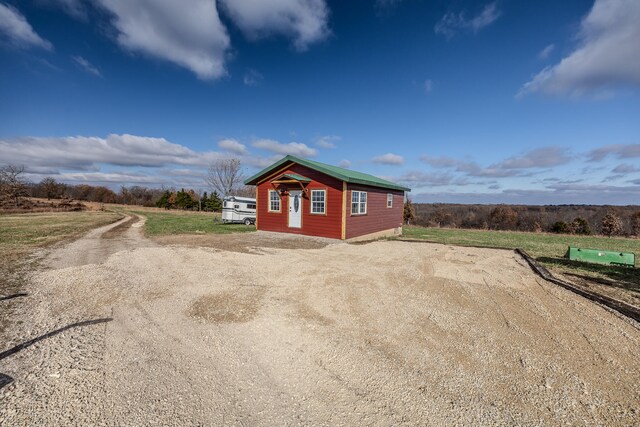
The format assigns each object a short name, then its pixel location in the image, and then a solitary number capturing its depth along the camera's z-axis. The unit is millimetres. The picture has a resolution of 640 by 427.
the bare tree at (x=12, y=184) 32500
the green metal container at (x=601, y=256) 8461
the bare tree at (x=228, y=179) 45188
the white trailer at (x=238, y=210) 23203
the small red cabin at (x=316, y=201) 13312
